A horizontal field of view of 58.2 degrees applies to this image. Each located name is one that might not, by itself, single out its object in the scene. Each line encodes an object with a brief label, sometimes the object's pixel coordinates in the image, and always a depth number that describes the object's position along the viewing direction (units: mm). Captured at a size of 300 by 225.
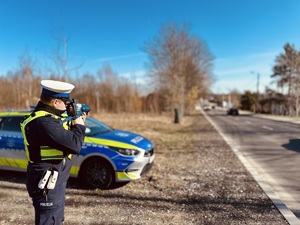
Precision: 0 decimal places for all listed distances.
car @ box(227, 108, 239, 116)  43219
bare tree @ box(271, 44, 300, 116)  35906
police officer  2191
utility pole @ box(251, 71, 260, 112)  54438
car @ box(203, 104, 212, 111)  72844
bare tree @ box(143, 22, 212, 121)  33125
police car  5113
